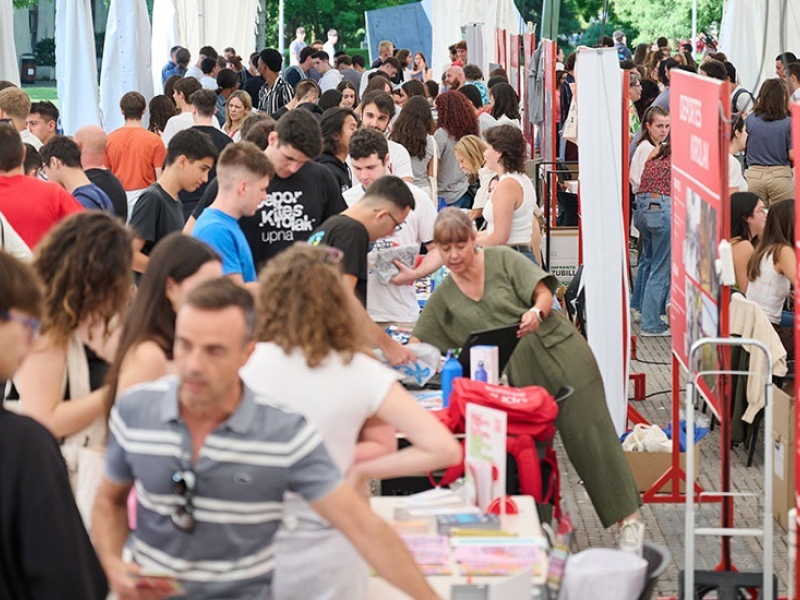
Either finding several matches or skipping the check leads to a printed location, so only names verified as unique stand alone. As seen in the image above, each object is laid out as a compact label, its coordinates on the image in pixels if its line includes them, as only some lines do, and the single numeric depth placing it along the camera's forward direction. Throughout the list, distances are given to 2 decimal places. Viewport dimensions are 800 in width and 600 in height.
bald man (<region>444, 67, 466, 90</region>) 27.24
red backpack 8.66
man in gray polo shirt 4.67
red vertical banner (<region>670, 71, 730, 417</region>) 8.81
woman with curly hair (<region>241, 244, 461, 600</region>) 5.71
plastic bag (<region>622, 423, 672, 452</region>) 12.20
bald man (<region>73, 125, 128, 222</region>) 14.03
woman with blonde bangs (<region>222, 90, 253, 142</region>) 19.62
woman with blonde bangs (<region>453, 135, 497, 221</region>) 18.78
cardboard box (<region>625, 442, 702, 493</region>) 12.11
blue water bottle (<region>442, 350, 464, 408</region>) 9.46
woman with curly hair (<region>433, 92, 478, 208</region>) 19.60
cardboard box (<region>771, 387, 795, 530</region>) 10.96
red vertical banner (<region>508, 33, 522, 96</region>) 29.18
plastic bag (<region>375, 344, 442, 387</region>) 9.96
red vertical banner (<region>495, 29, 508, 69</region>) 33.23
